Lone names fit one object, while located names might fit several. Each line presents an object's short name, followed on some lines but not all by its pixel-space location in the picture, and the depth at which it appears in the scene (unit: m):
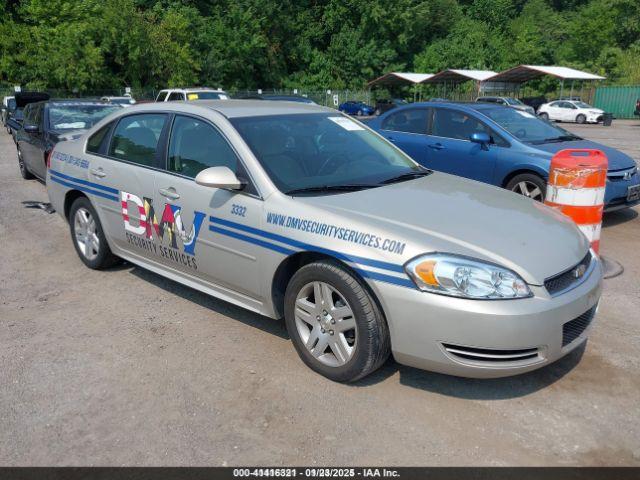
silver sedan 3.08
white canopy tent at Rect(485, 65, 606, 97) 38.44
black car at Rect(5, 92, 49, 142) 20.42
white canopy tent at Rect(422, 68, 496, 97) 42.06
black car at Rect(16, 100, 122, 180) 9.05
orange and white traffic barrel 4.82
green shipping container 38.10
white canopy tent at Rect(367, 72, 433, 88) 46.58
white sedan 32.25
